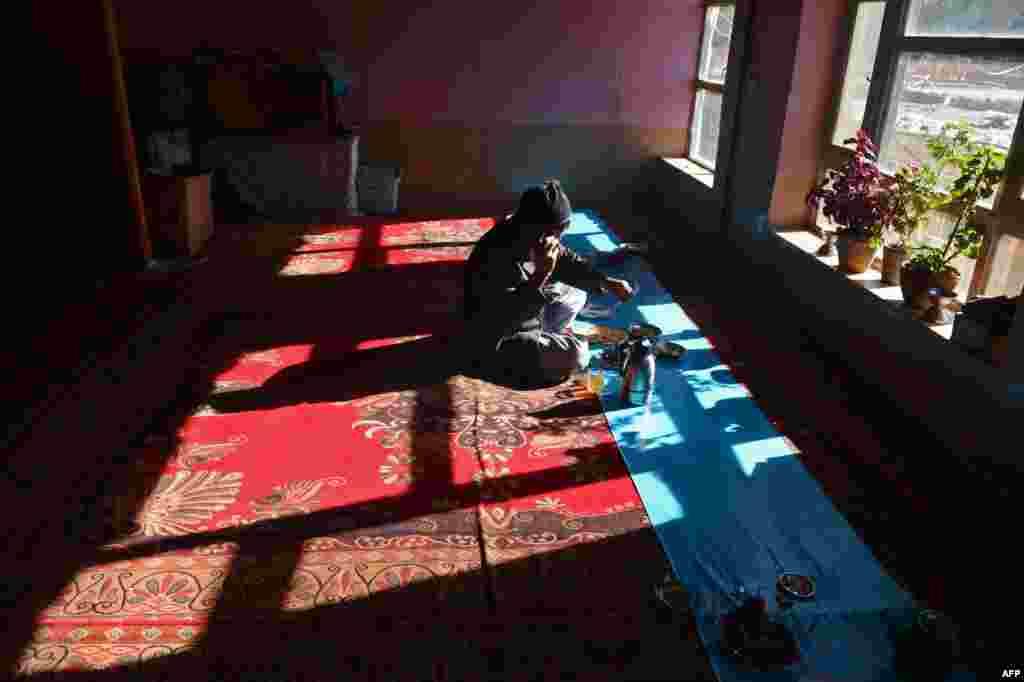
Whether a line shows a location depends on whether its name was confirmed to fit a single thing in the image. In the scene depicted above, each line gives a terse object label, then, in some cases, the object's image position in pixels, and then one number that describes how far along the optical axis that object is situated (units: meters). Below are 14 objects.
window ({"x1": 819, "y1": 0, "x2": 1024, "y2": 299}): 3.66
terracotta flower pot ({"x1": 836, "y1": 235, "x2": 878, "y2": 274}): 4.46
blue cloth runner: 2.38
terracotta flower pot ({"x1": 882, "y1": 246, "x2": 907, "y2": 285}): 4.25
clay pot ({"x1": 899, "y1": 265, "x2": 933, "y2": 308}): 3.85
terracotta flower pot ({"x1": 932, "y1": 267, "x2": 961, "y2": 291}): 3.84
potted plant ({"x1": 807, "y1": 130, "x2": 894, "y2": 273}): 4.35
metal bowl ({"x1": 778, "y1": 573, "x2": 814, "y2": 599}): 2.43
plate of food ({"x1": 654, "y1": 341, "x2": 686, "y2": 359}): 4.34
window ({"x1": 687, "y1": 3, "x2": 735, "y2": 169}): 7.77
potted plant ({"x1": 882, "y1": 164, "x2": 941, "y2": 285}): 4.10
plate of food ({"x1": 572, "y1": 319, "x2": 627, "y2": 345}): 4.42
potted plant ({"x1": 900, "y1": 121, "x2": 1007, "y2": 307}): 3.64
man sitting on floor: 3.80
